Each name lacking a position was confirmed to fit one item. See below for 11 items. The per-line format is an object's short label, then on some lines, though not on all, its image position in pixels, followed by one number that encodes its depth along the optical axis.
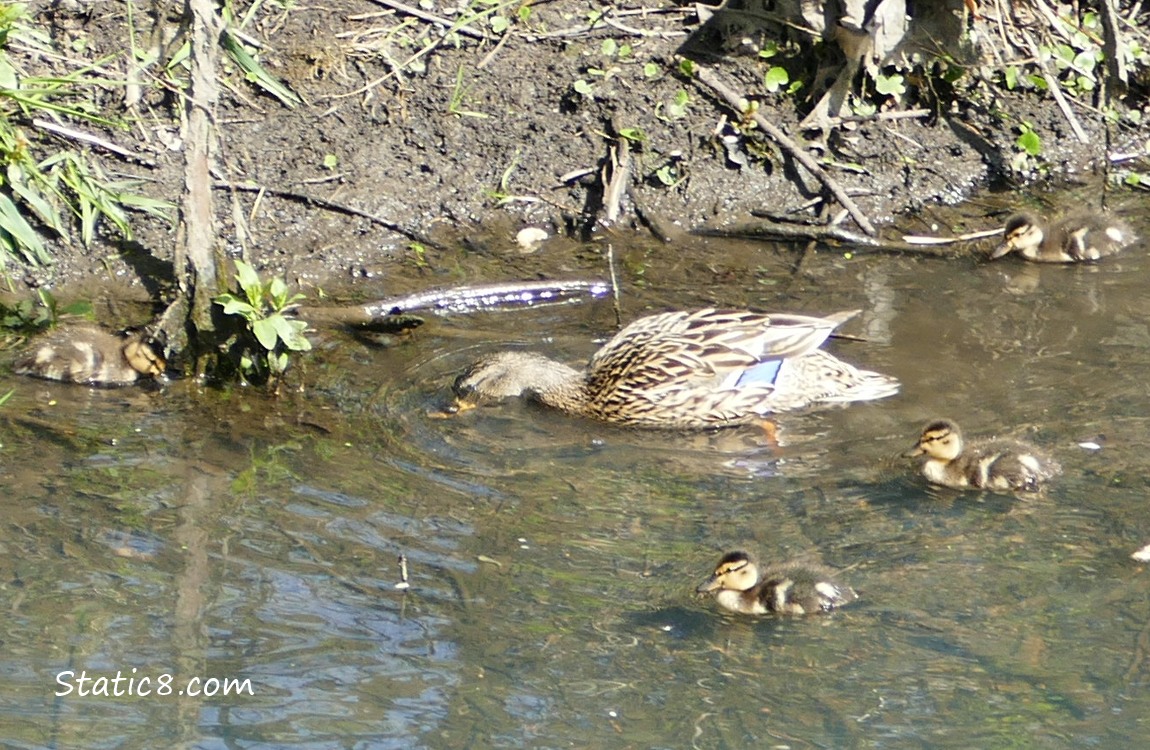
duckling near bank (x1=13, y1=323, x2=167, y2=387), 12.23
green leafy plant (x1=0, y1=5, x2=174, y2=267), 12.45
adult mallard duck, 12.34
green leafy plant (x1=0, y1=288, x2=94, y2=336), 13.09
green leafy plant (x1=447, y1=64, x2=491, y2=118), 15.99
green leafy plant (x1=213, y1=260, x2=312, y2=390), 11.87
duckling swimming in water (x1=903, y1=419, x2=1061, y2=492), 10.50
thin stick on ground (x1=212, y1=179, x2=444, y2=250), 15.03
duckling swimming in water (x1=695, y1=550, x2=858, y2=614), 9.02
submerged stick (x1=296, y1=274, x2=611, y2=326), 13.48
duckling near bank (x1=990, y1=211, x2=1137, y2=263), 14.66
